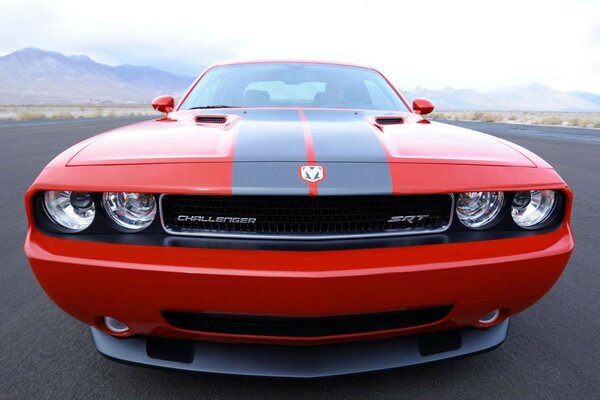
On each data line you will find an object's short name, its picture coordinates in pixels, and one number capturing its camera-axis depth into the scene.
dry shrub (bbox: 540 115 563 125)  26.31
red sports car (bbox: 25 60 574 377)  1.23
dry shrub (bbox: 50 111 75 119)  28.31
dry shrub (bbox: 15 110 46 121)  23.85
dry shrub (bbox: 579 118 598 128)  23.48
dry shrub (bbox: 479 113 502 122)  30.33
